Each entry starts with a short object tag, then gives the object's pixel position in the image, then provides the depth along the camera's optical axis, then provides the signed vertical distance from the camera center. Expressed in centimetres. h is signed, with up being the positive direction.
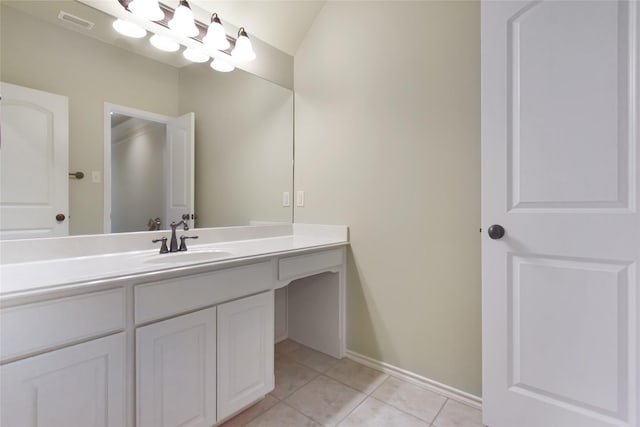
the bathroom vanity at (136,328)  82 -40
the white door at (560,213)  102 -1
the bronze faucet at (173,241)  149 -15
